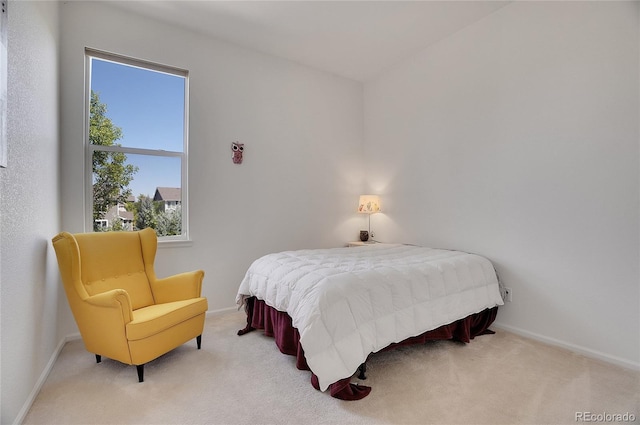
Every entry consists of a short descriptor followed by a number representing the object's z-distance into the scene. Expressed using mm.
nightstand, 4044
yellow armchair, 1939
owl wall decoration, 3414
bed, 1771
